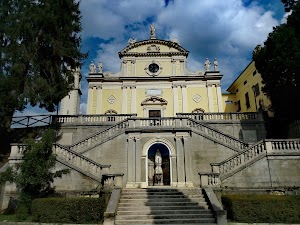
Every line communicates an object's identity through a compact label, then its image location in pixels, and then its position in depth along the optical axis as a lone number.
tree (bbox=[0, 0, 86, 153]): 15.77
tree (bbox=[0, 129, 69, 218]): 11.04
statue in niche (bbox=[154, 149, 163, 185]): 15.91
